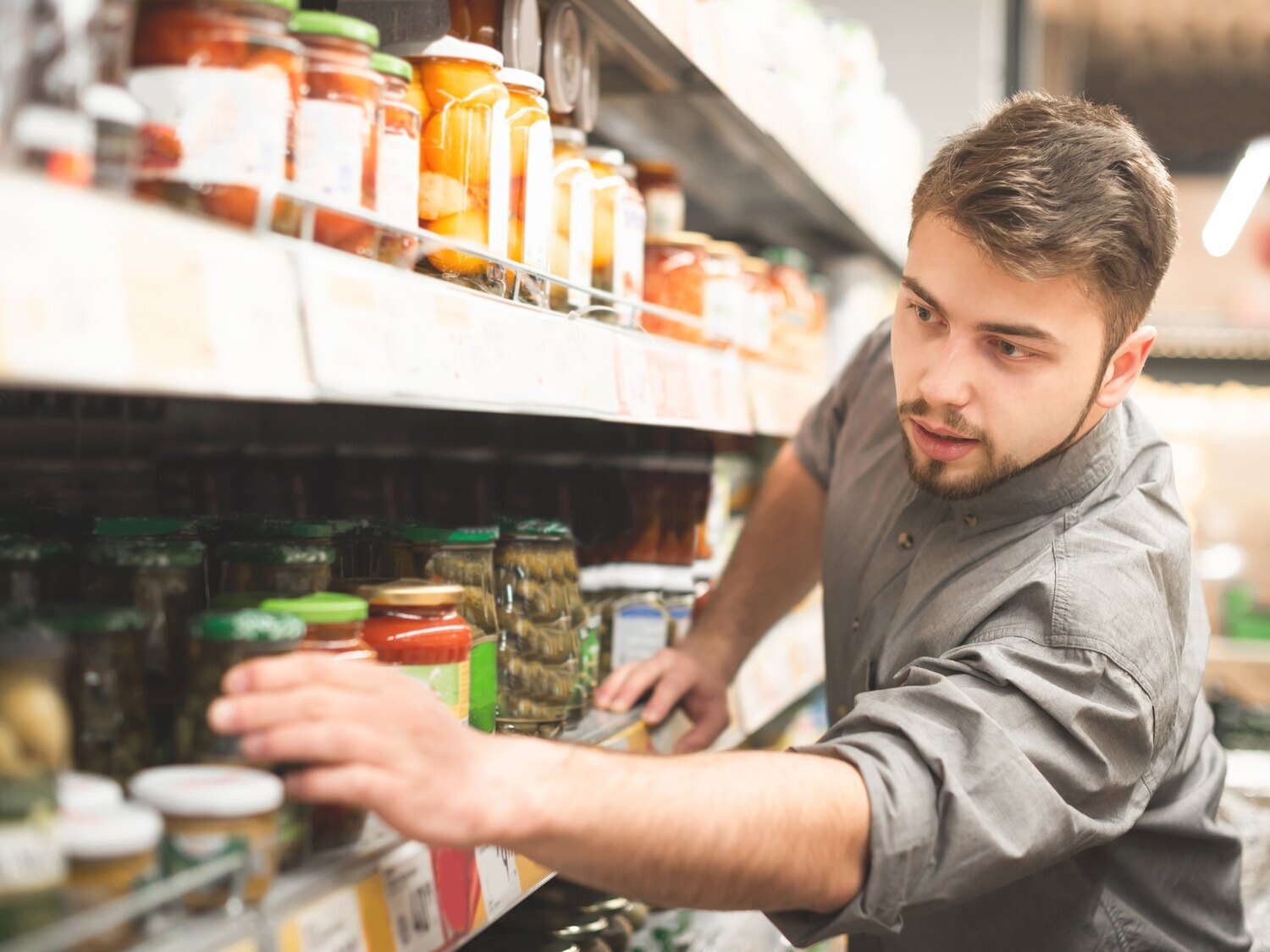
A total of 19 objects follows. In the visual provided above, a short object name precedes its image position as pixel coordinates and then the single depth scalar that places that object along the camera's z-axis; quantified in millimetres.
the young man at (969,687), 922
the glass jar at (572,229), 1447
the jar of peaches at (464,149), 1174
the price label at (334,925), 827
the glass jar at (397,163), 1023
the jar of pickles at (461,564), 1285
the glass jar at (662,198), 2143
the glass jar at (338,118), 936
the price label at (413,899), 936
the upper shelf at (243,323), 604
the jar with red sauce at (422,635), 1043
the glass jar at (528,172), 1277
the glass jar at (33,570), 908
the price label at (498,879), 1095
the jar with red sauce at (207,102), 796
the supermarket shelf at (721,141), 1712
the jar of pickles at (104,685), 815
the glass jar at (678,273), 2006
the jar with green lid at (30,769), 667
